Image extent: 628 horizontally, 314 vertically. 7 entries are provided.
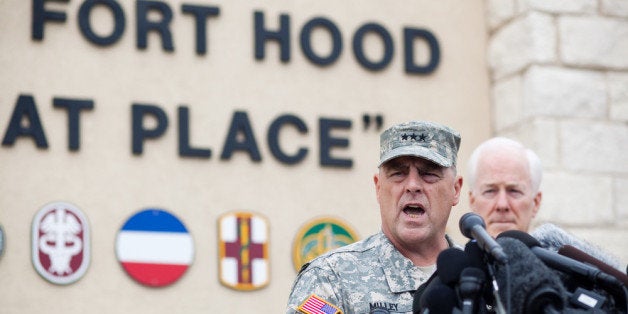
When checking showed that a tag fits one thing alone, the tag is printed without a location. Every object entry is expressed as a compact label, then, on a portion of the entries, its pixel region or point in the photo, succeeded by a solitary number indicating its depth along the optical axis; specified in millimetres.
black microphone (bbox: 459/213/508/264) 6652
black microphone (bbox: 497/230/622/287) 7176
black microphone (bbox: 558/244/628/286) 7289
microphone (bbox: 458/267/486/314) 6715
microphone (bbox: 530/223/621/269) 8189
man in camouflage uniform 8758
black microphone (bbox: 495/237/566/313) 6699
